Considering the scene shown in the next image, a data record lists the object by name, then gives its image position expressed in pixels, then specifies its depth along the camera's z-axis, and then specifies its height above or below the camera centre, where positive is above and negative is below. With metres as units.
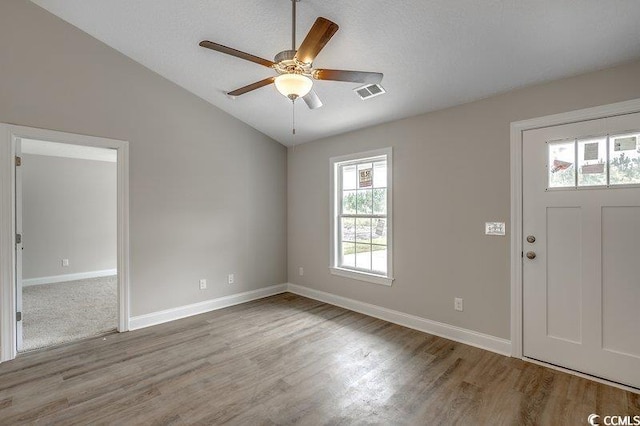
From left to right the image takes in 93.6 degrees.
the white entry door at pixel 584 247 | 2.31 -0.30
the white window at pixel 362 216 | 3.86 -0.08
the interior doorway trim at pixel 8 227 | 2.77 -0.14
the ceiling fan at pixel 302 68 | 1.79 +0.94
